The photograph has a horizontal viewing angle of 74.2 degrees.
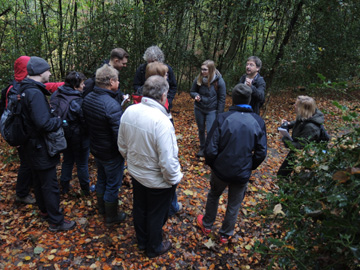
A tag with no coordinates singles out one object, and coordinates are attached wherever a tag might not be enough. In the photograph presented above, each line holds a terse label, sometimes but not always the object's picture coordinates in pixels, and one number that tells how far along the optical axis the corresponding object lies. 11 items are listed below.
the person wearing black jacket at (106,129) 2.89
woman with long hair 4.78
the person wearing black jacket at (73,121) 3.29
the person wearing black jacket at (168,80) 4.42
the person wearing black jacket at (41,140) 2.72
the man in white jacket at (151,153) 2.38
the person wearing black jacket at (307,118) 3.68
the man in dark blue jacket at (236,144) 2.80
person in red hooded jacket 3.20
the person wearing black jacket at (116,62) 3.67
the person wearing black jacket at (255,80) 4.53
